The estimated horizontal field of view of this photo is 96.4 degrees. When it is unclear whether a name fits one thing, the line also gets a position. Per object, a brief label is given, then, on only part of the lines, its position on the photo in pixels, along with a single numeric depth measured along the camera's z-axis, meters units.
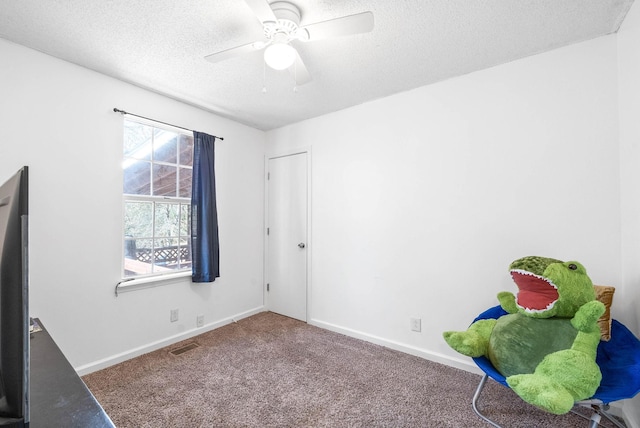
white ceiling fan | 1.41
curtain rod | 2.39
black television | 0.49
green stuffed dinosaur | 1.26
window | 2.58
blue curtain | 2.92
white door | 3.40
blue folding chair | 1.29
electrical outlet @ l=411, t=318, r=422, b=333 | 2.53
